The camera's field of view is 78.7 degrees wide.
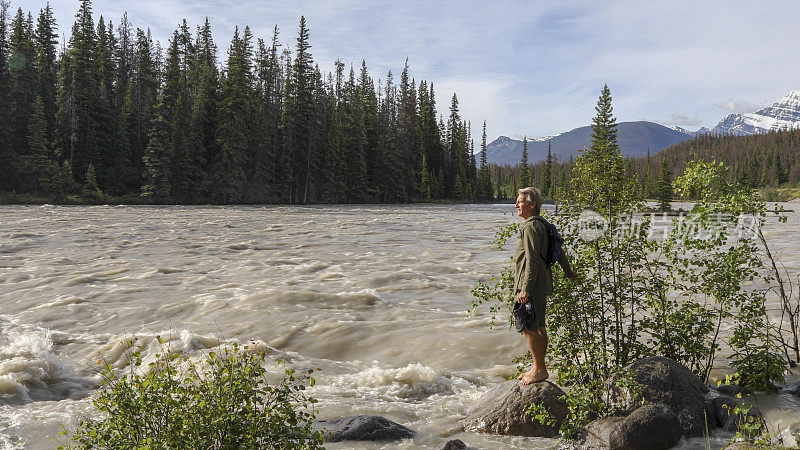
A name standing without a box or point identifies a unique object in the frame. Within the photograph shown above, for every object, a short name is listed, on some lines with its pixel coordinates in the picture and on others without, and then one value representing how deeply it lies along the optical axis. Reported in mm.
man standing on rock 5551
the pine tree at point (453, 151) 96688
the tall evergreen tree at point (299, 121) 67938
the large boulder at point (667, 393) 5328
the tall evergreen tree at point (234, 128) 59594
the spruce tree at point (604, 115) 54219
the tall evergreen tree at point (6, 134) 52469
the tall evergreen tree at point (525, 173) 118531
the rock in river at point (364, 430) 5660
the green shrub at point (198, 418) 3605
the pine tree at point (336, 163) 71688
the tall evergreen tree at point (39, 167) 52281
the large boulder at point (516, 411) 5641
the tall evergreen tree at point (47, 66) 60244
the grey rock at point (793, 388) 5959
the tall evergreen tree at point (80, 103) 58719
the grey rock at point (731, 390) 6113
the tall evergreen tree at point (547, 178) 128250
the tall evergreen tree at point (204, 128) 59094
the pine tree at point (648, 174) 138000
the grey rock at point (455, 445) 5164
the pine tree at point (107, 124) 59000
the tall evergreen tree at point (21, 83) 57531
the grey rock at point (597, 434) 5094
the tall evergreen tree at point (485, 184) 105588
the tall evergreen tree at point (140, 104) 62397
